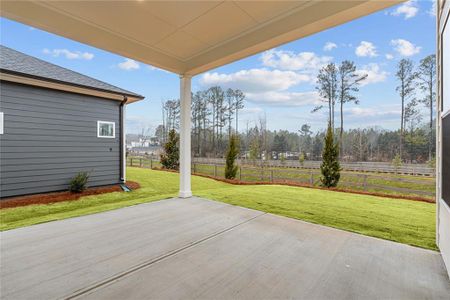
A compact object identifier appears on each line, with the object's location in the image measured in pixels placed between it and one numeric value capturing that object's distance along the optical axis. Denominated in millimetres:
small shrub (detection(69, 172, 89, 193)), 4773
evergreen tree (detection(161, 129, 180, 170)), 10789
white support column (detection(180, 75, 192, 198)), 3922
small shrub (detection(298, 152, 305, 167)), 12948
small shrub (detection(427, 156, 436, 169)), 7952
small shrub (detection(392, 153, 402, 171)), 9359
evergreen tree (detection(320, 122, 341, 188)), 6845
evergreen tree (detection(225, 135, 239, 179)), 8844
